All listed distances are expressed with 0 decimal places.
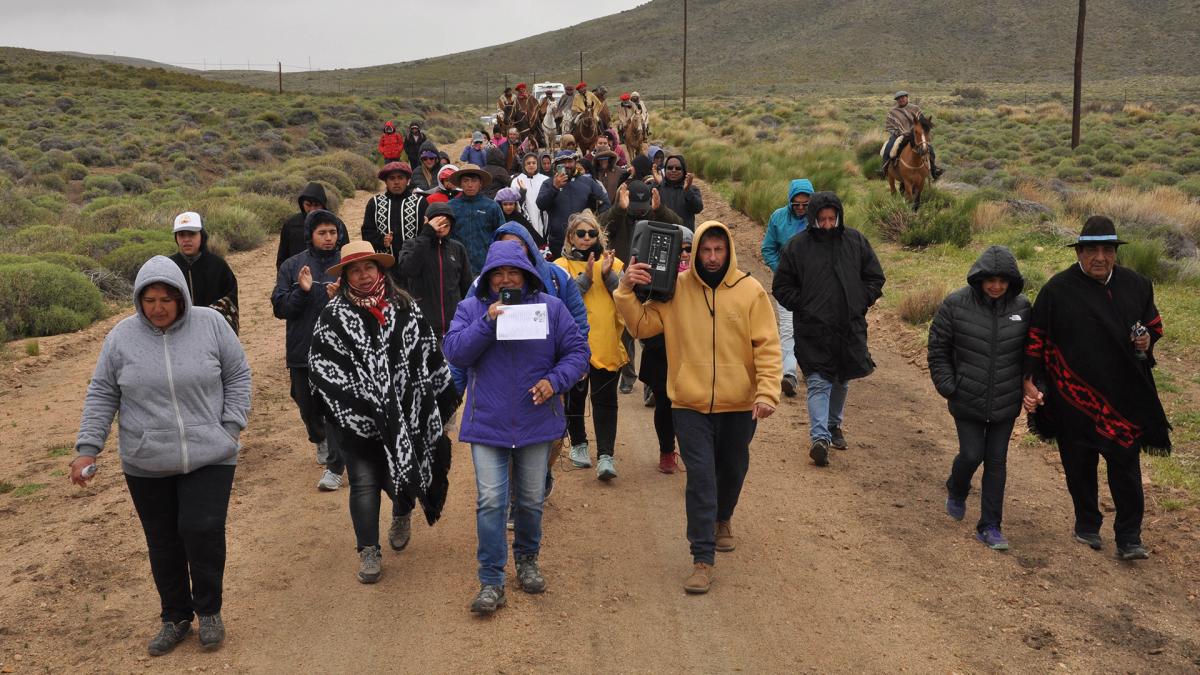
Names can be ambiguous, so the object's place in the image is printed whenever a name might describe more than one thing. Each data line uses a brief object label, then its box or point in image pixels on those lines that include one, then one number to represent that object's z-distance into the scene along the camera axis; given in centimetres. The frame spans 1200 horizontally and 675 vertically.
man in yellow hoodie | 575
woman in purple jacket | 541
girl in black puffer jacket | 638
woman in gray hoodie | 485
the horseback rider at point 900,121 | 1989
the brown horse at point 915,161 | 1862
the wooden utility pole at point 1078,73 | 2647
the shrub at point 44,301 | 1288
